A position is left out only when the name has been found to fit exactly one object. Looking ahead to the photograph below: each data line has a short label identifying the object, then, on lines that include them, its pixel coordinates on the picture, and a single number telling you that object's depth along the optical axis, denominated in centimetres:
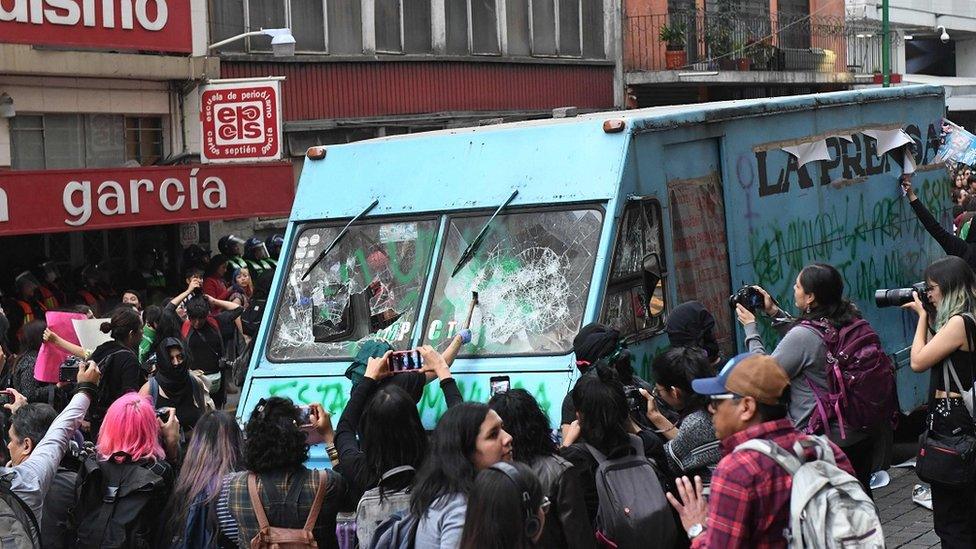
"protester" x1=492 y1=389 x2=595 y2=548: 508
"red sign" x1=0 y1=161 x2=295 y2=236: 1341
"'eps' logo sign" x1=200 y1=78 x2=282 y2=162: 1630
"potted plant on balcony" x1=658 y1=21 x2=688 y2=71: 2702
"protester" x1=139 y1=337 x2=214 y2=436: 977
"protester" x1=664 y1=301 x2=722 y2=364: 755
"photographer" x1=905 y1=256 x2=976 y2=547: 680
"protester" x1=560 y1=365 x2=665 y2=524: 545
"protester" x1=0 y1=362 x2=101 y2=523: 571
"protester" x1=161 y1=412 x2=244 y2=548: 586
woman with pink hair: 596
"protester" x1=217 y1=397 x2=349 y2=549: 546
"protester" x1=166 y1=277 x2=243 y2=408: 1175
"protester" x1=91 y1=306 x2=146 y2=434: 890
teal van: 783
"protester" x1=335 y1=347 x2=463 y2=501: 538
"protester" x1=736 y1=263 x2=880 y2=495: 721
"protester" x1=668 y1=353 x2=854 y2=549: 422
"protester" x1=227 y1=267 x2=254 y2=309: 1417
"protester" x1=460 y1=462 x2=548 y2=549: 428
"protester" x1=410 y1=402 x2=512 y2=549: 476
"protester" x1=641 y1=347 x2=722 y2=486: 572
